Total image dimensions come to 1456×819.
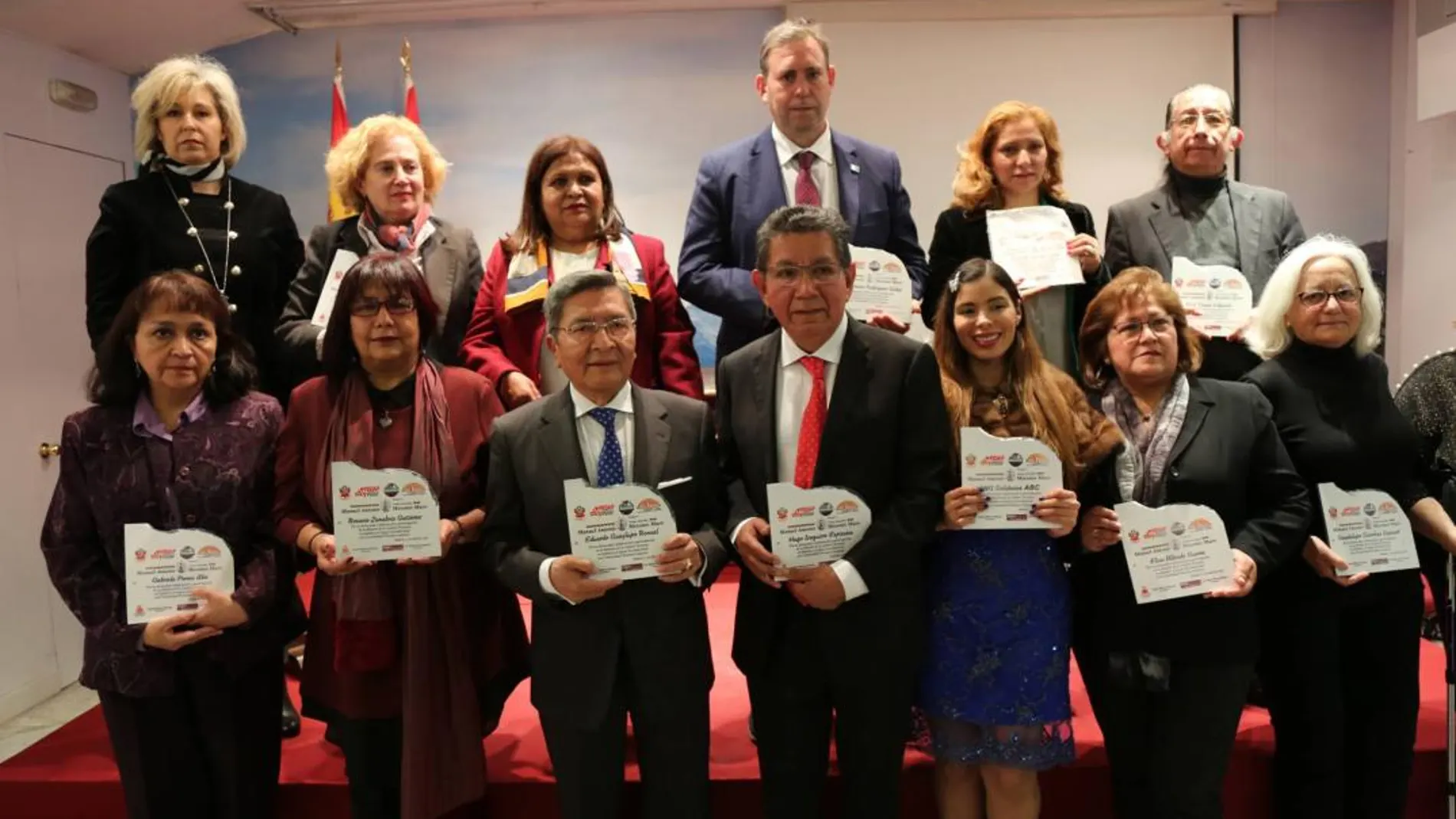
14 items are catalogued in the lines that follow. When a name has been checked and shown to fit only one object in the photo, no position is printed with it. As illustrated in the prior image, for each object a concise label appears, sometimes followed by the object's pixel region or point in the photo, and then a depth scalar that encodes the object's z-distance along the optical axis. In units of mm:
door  4266
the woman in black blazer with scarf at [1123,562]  2334
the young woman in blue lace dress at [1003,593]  2285
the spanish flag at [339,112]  5730
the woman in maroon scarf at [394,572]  2359
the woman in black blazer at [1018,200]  2969
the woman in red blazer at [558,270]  2787
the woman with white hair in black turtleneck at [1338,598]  2533
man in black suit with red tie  2209
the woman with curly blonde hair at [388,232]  2910
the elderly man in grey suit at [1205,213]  3102
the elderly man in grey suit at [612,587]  2234
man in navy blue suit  2934
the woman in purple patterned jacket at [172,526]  2367
